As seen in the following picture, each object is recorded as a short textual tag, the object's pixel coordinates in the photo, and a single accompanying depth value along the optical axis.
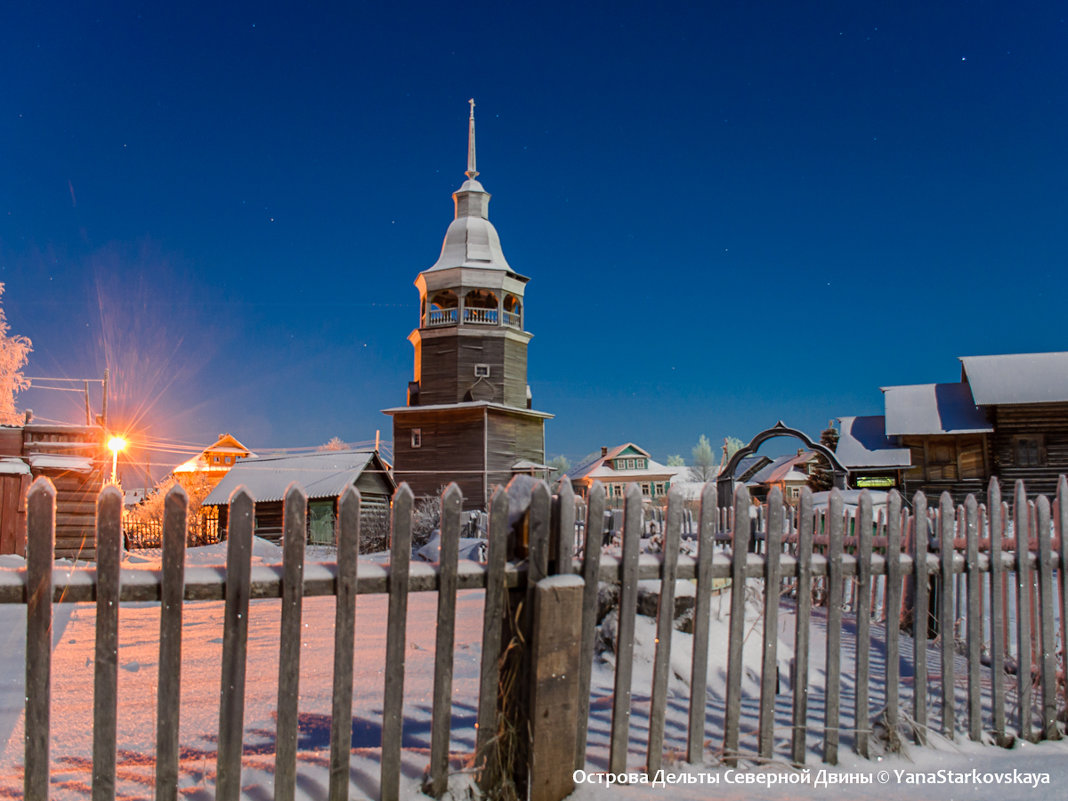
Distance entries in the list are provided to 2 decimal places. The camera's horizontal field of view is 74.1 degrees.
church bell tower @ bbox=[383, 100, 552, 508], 33.47
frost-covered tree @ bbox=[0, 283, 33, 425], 28.86
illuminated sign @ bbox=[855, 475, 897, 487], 33.04
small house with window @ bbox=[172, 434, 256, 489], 61.84
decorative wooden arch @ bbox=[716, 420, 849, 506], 16.20
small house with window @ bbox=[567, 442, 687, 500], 65.00
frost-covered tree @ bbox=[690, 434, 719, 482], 97.44
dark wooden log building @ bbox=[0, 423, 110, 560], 15.56
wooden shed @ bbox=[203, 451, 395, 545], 30.75
